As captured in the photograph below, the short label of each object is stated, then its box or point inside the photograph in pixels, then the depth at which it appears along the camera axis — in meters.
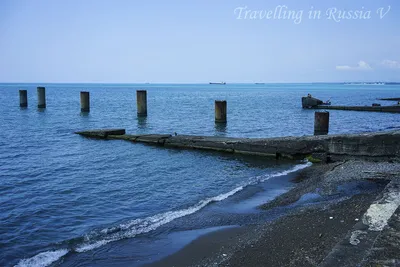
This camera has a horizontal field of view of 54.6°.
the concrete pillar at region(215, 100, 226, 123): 28.12
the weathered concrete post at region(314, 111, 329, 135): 21.05
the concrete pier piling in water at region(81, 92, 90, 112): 39.06
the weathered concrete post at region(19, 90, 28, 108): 44.62
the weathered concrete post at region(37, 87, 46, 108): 42.44
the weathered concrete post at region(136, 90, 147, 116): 33.97
